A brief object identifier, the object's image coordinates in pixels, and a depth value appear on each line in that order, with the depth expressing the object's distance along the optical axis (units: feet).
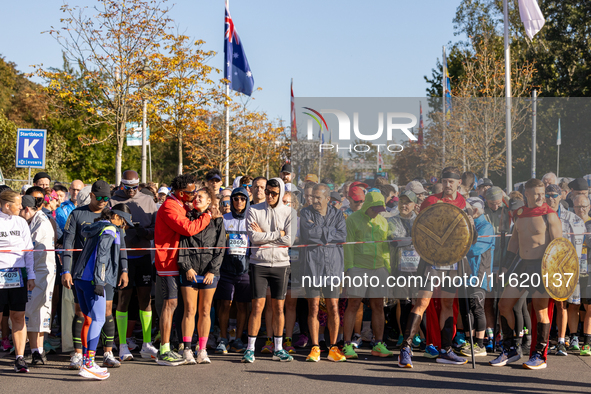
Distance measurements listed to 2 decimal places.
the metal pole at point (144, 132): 58.95
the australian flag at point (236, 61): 63.72
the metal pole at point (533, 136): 42.79
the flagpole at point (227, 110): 65.16
